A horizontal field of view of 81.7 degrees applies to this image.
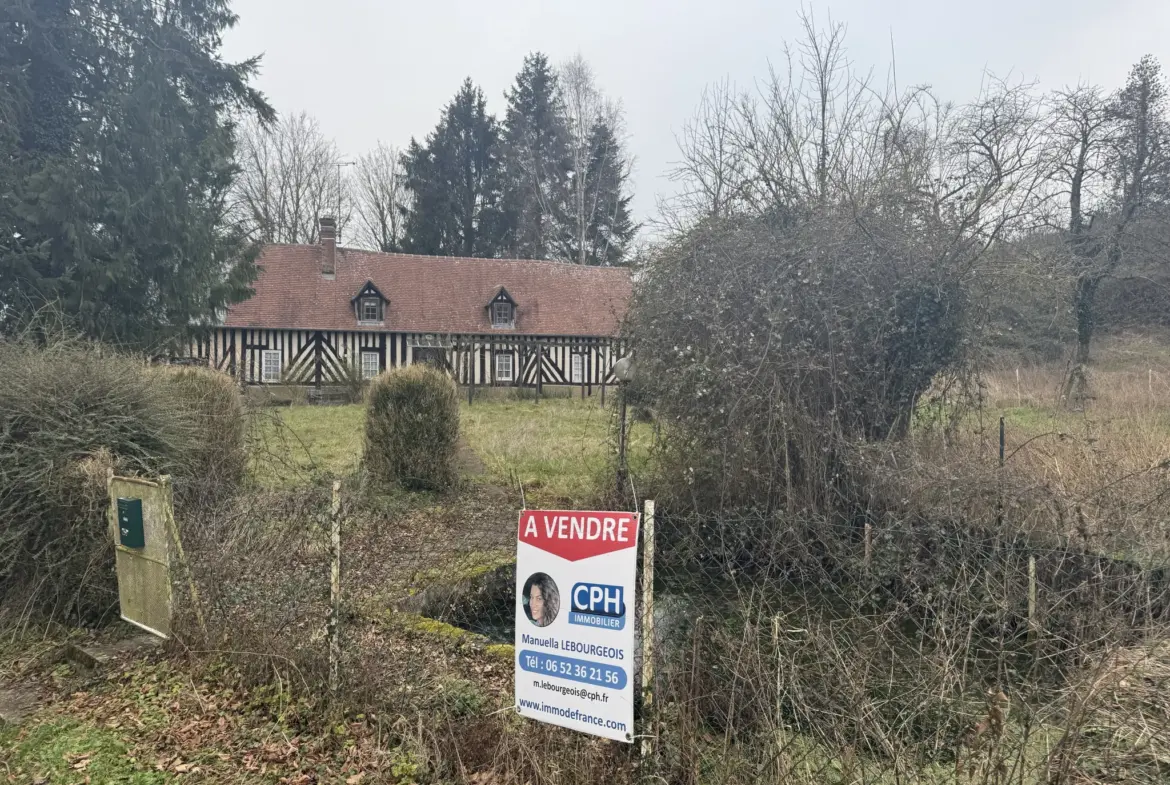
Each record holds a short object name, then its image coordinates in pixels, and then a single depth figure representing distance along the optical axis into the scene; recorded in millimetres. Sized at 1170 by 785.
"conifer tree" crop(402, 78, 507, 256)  34031
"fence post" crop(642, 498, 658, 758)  2742
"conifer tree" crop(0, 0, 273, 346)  9711
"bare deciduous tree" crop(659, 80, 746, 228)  7906
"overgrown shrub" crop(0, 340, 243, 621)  4543
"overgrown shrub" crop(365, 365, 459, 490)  8828
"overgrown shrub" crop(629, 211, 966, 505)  6320
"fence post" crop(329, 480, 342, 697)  3455
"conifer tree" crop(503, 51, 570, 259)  33312
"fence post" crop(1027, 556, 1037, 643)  3939
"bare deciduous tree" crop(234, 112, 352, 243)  30891
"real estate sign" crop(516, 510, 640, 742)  2479
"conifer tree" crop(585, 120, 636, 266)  31062
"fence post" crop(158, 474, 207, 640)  4008
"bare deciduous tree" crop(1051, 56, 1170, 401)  15074
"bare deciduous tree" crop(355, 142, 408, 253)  35812
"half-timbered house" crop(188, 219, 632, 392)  22797
